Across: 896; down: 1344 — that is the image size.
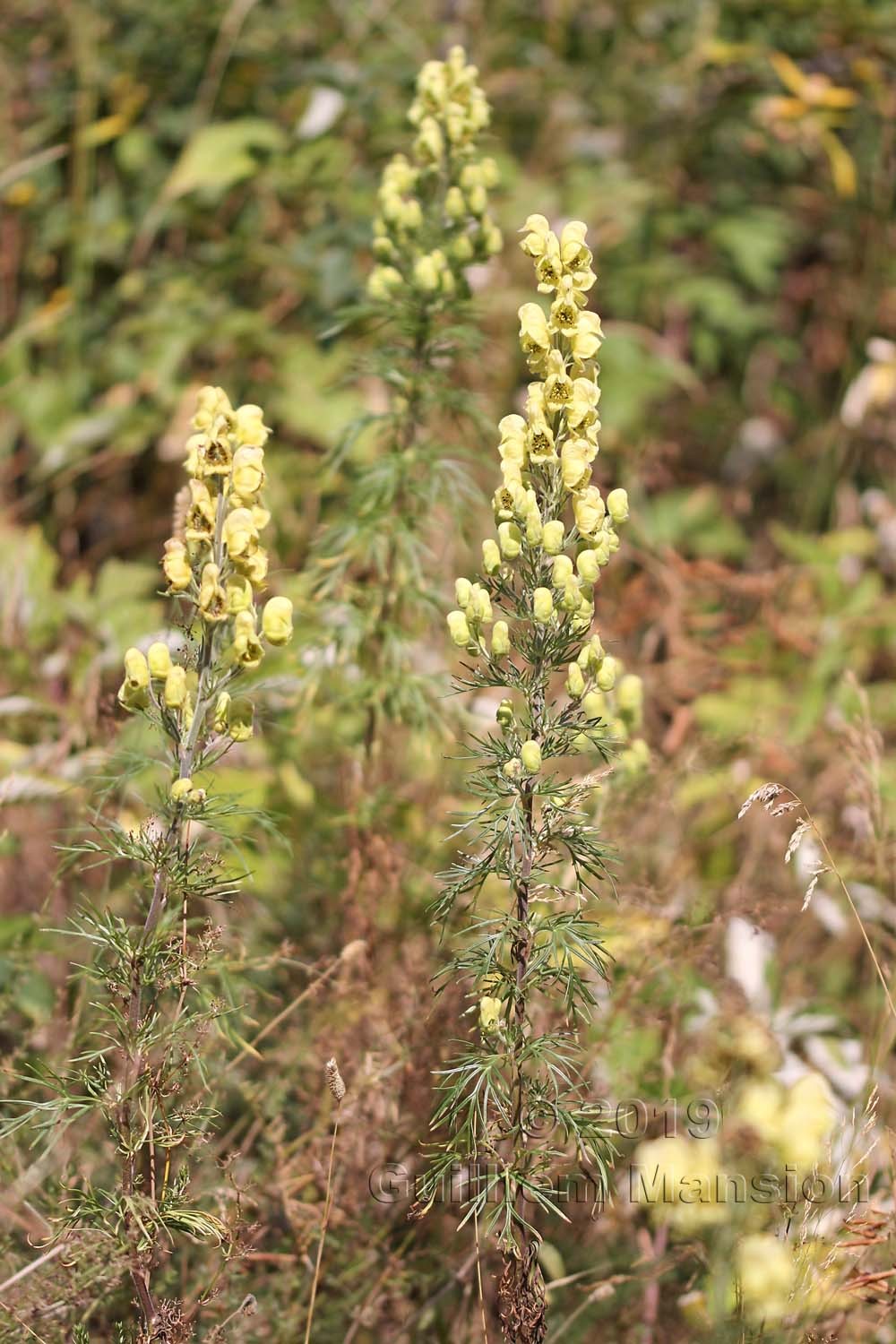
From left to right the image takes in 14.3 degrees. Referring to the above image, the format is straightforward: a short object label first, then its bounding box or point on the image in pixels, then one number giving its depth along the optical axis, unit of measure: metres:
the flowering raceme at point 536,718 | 1.50
